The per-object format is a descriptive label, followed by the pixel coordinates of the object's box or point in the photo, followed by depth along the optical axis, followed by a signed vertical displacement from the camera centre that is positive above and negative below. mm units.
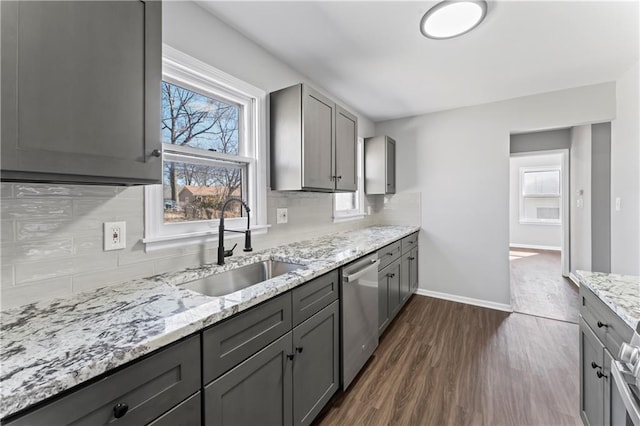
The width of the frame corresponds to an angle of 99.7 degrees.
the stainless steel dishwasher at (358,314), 1819 -765
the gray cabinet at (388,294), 2502 -833
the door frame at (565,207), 4340 +56
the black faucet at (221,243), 1602 -195
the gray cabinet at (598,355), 1067 -673
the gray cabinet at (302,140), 2049 +568
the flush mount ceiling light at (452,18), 1620 +1237
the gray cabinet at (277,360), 980 -669
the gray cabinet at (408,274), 3156 -794
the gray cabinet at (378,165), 3621 +622
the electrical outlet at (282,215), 2271 -41
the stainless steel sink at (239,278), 1500 -414
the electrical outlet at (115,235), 1239 -115
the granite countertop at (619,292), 968 -353
